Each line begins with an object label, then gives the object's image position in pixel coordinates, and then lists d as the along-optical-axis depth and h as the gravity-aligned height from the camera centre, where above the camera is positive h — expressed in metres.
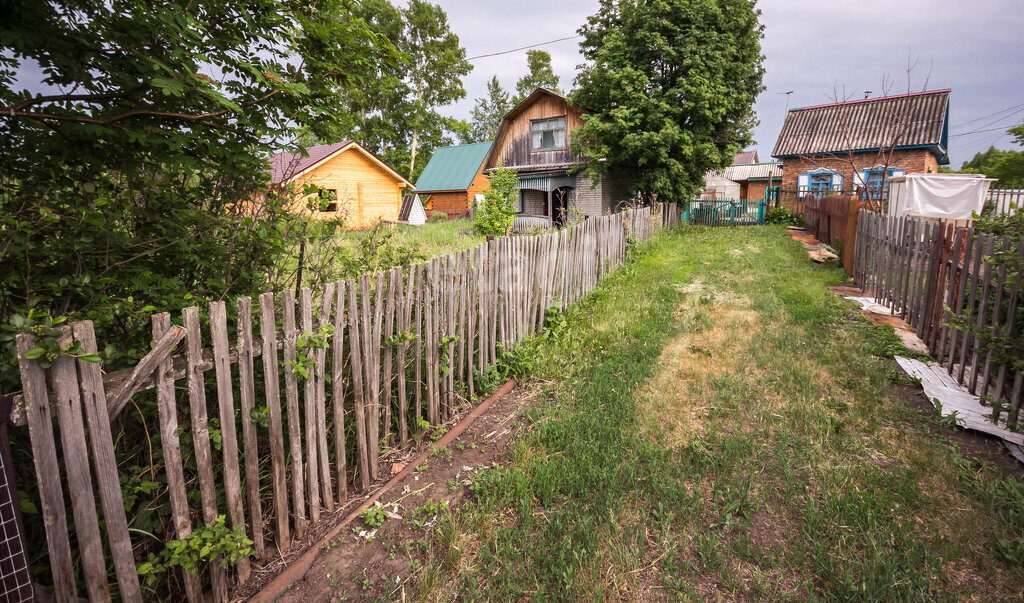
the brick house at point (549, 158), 22.91 +2.70
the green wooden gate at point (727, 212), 24.53 +0.00
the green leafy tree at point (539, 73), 54.28 +15.33
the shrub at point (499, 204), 13.30 +0.32
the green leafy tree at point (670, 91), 18.88 +4.72
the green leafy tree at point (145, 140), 2.26 +0.39
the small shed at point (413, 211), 28.66 +0.33
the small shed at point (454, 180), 32.91 +2.41
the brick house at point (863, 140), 23.61 +3.44
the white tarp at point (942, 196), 12.68 +0.35
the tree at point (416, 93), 41.06 +10.46
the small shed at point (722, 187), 39.95 +2.13
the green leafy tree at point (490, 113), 60.53 +12.32
